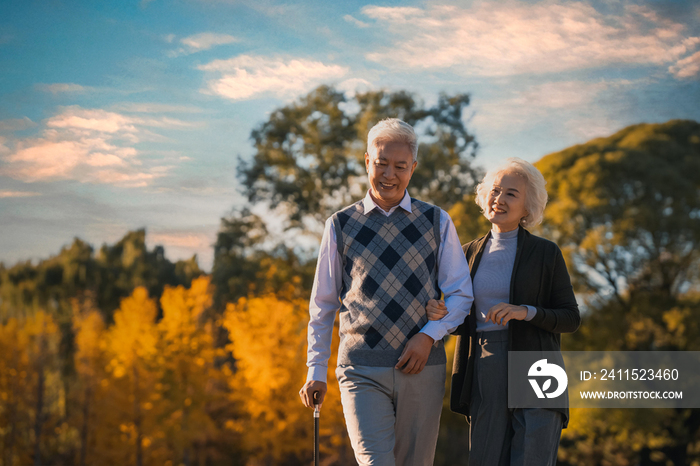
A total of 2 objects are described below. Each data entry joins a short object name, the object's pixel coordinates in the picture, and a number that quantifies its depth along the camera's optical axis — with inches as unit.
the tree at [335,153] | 697.6
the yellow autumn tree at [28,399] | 735.1
